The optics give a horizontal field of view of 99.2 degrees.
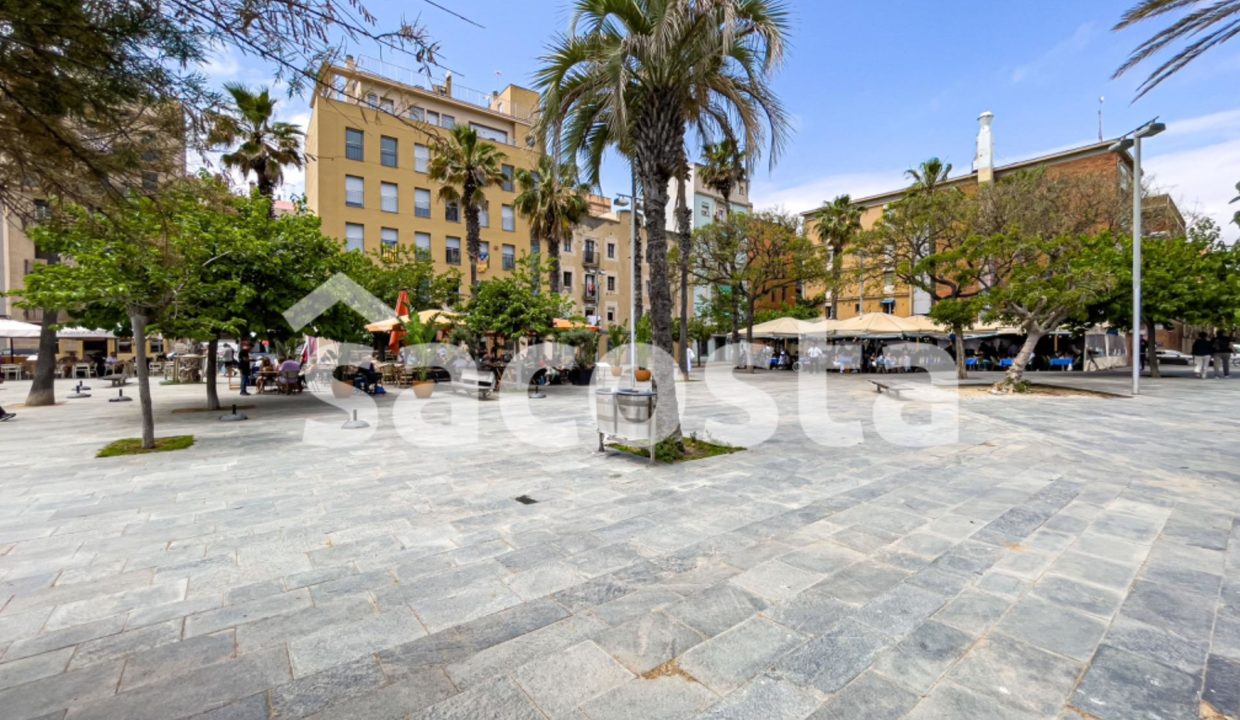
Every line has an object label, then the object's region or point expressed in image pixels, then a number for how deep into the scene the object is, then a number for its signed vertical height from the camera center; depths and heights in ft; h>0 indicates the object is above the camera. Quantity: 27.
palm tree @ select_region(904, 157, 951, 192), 90.17 +31.25
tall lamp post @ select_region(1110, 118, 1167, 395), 43.79 +12.87
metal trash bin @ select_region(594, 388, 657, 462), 22.03 -2.56
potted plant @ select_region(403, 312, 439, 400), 48.08 +0.52
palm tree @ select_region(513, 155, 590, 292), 75.46 +21.47
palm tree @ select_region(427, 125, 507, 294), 67.56 +23.45
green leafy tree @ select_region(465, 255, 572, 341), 50.06 +4.21
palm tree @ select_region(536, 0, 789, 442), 20.86 +11.63
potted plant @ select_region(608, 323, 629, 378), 87.51 +3.33
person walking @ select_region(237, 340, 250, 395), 49.35 -0.93
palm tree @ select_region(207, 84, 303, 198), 59.00 +23.64
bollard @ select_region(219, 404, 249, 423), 34.24 -4.10
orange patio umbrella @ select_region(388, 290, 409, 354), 52.91 +4.11
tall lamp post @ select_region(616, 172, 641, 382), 48.80 +4.57
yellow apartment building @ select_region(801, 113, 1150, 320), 88.48 +34.49
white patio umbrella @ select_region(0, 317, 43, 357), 56.18 +2.83
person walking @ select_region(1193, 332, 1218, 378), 60.70 +0.07
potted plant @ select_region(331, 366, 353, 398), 49.90 -2.78
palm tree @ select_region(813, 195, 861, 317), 97.86 +24.65
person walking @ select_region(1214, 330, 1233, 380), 61.62 +0.36
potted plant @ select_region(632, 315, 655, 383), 28.16 +0.88
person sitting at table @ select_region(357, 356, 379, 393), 50.06 -1.97
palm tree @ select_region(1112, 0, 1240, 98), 16.31 +10.65
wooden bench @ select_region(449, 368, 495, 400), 44.01 -2.26
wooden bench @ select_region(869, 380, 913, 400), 45.70 -3.11
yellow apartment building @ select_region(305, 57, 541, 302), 91.61 +30.50
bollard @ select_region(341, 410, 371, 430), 31.25 -4.22
